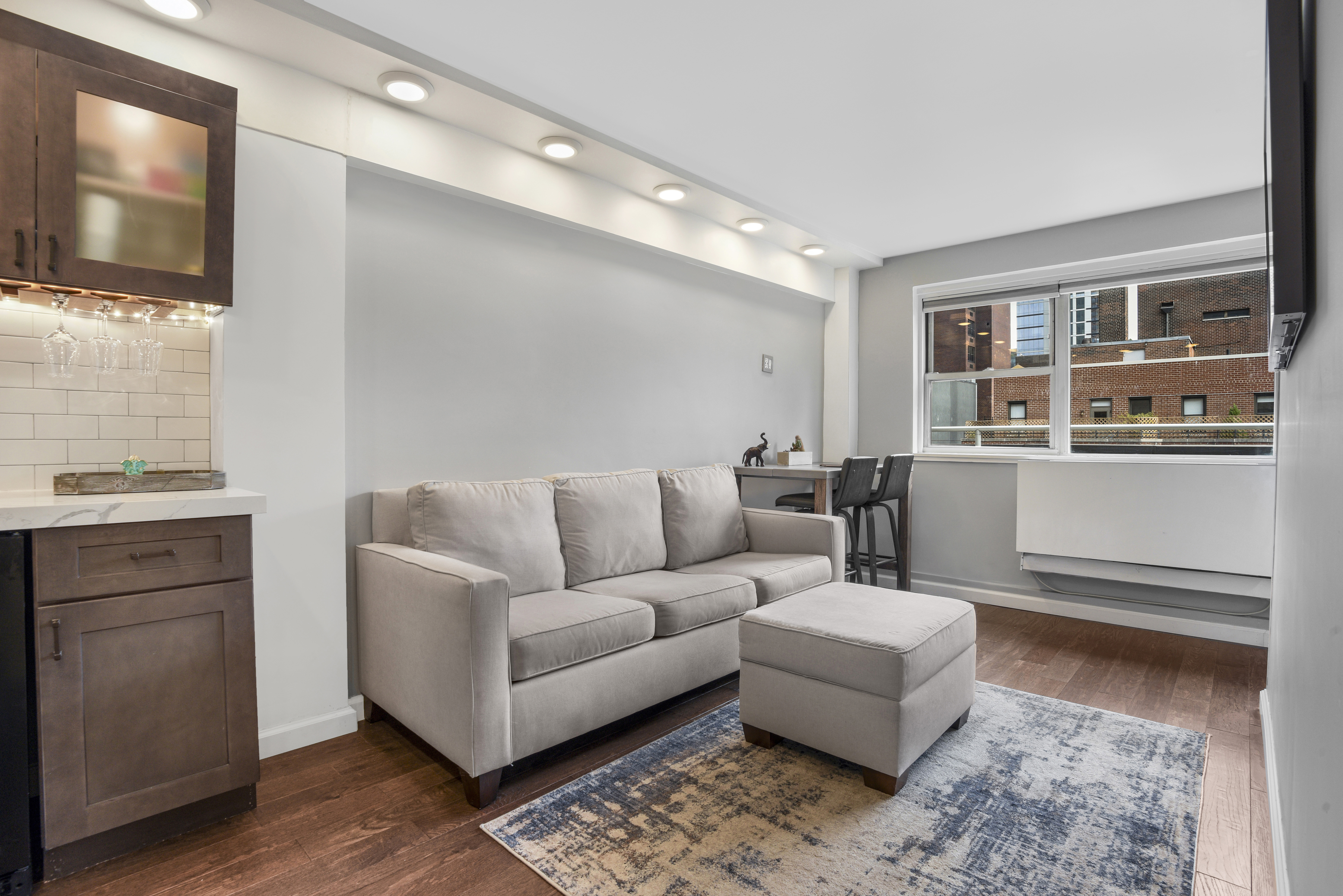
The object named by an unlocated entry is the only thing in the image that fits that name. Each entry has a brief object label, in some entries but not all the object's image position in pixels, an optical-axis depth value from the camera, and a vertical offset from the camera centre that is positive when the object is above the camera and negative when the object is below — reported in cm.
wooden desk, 402 -18
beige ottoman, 204 -74
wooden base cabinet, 163 -63
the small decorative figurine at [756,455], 444 -5
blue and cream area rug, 167 -106
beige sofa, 200 -57
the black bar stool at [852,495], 404 -29
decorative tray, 189 -10
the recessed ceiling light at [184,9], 203 +134
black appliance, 156 -64
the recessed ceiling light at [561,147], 303 +137
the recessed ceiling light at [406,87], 247 +136
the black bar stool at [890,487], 430 -27
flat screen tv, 102 +45
